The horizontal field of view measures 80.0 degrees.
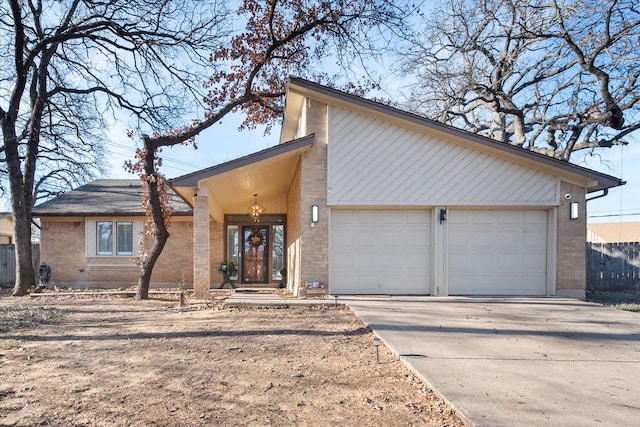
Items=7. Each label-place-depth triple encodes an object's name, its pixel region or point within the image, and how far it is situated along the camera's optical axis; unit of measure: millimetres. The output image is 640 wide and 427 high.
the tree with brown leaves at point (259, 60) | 10320
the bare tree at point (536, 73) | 12469
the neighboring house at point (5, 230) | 28152
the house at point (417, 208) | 9336
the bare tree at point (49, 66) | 11234
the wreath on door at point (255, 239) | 14117
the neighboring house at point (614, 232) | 34656
